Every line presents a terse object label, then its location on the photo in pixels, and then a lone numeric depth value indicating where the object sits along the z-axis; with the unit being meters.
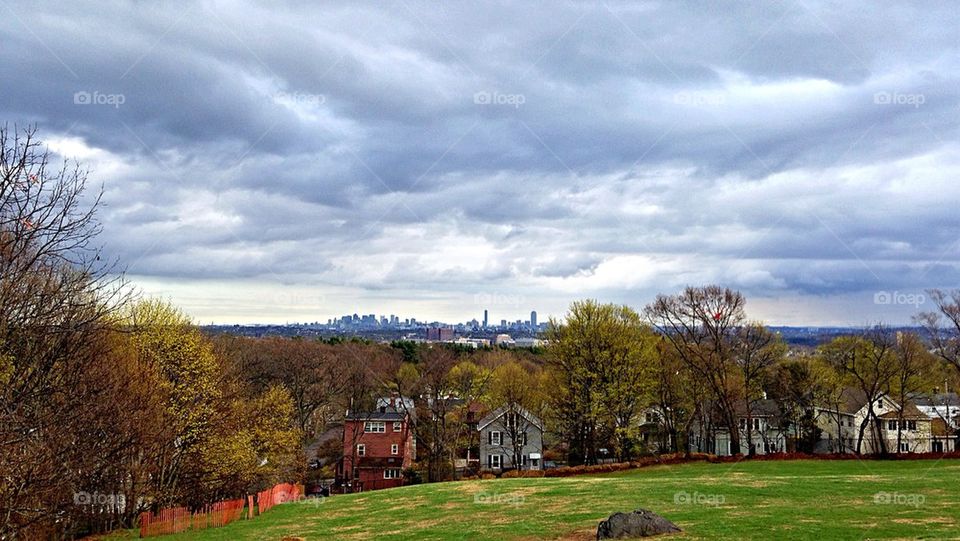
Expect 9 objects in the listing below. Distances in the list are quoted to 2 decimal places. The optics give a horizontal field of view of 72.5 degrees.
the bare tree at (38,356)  15.58
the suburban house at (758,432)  66.81
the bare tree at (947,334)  49.21
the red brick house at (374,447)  63.88
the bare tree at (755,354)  51.11
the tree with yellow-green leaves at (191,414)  34.09
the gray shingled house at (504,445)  64.81
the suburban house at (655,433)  64.56
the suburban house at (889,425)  63.45
